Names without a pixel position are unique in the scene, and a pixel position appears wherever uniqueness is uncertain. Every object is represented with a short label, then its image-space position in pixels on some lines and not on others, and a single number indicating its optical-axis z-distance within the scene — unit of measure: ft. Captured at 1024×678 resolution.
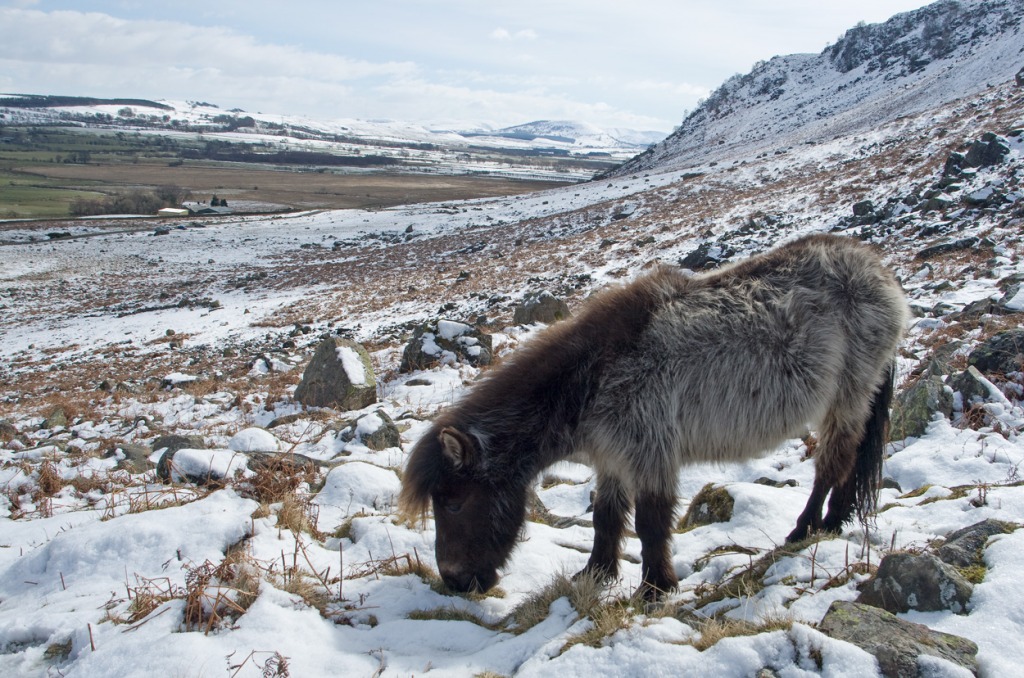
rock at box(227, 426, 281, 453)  21.84
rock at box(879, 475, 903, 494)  17.07
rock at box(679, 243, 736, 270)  55.93
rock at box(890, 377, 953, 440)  19.18
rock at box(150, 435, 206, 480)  18.84
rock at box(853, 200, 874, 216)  59.93
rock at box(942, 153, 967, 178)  58.34
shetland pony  13.33
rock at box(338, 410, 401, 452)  22.68
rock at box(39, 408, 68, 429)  34.68
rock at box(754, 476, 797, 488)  18.75
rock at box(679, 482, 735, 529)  16.14
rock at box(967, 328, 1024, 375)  20.12
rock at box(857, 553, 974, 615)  9.39
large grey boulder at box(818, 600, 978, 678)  7.86
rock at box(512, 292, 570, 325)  45.98
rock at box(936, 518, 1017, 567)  10.44
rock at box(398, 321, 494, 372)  37.52
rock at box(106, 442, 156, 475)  21.80
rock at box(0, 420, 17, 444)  31.32
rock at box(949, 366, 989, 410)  18.79
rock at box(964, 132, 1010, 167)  57.52
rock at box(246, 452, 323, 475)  18.53
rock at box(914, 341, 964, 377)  20.95
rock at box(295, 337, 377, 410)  32.04
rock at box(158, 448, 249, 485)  17.89
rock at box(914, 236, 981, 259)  41.73
